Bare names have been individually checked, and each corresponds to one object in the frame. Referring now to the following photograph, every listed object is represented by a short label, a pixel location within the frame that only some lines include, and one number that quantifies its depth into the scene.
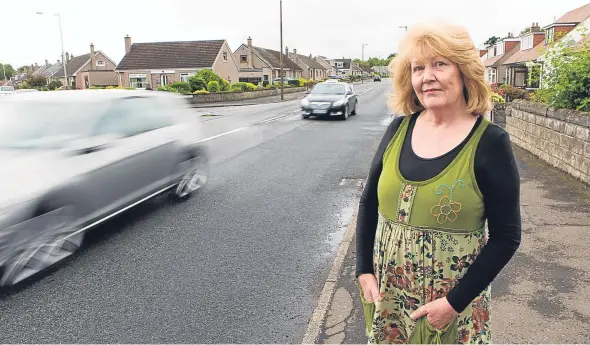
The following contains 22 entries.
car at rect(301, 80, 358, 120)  20.42
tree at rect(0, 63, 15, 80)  141.50
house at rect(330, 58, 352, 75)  146.26
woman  1.79
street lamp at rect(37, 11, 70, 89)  44.81
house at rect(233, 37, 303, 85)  70.69
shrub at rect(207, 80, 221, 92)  36.81
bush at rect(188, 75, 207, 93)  36.78
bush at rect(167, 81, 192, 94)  35.81
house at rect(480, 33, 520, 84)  55.68
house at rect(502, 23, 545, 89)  44.96
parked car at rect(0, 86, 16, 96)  48.29
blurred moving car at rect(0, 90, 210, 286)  4.43
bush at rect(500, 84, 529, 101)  17.86
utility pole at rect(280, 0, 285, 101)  39.09
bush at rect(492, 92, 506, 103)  15.64
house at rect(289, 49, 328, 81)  97.50
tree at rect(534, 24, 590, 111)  7.84
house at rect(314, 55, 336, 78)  121.12
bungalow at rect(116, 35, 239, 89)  54.94
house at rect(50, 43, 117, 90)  71.88
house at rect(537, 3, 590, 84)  34.59
